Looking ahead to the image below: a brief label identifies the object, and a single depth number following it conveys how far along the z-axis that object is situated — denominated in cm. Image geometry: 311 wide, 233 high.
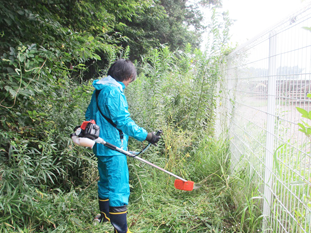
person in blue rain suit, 223
